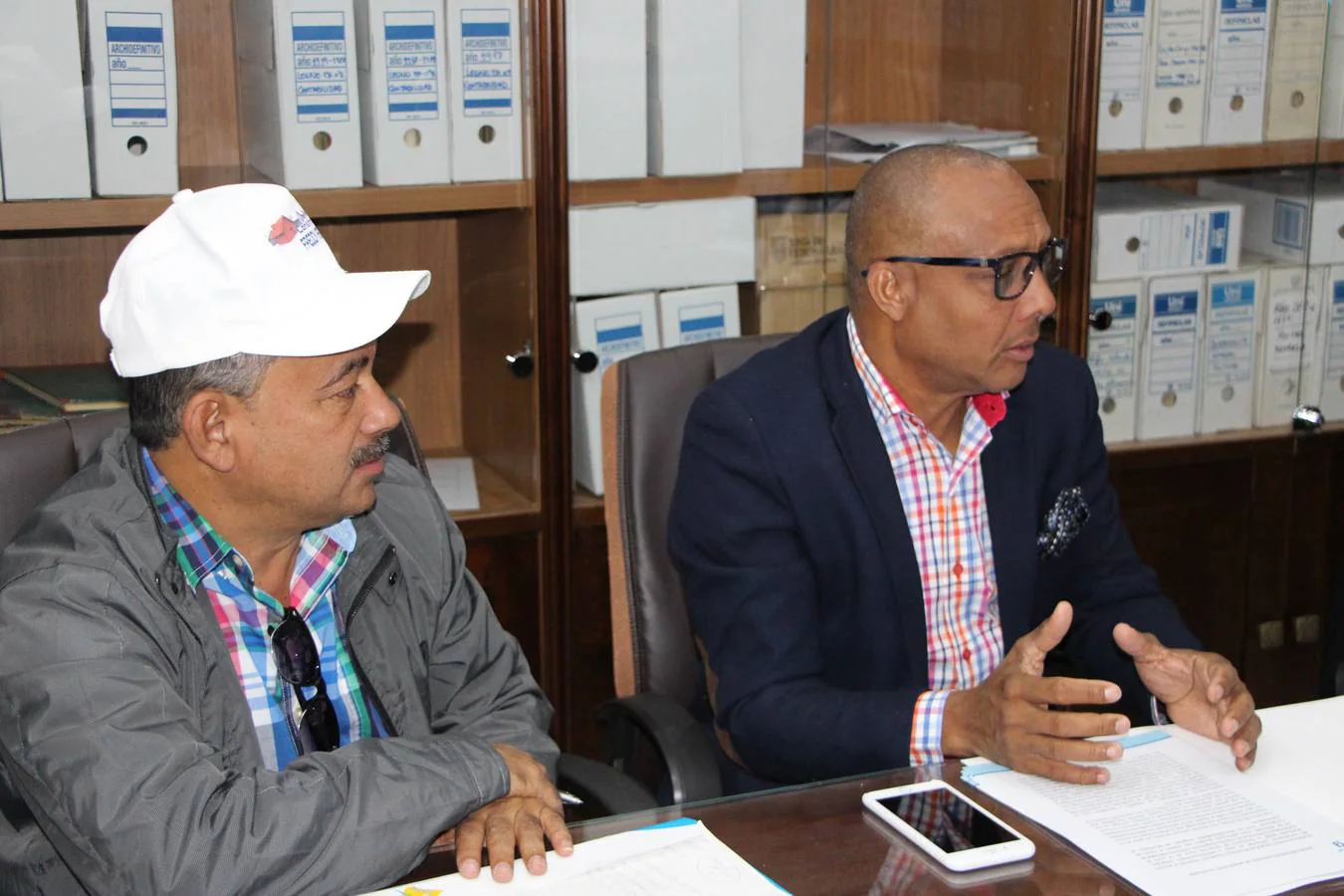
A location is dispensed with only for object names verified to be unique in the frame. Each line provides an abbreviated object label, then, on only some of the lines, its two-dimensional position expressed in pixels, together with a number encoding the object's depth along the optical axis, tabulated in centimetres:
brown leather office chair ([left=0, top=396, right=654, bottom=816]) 156
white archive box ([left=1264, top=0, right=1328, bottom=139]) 309
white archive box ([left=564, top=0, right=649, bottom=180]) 258
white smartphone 133
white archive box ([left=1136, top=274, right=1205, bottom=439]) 310
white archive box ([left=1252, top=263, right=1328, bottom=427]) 319
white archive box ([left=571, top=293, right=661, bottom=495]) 269
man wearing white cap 130
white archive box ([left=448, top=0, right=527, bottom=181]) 254
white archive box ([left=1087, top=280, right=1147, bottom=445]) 306
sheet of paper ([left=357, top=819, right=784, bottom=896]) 128
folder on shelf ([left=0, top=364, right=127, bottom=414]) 244
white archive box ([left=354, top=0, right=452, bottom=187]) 249
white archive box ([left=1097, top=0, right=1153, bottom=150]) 293
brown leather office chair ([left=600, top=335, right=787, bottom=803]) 196
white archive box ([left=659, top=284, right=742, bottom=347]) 275
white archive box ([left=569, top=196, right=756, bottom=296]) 266
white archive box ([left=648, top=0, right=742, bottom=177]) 264
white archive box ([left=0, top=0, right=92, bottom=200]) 232
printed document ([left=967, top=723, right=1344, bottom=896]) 131
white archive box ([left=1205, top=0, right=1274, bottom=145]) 303
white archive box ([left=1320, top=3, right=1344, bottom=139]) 313
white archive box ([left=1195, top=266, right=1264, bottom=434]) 314
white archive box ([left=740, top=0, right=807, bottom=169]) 273
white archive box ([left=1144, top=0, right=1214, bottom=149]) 298
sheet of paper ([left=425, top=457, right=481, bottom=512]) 272
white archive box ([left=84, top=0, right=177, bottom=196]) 236
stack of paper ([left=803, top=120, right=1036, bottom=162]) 288
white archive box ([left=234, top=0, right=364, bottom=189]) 244
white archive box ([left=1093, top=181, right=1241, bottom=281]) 304
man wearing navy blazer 183
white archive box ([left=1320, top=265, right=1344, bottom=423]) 323
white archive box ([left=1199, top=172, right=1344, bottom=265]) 317
